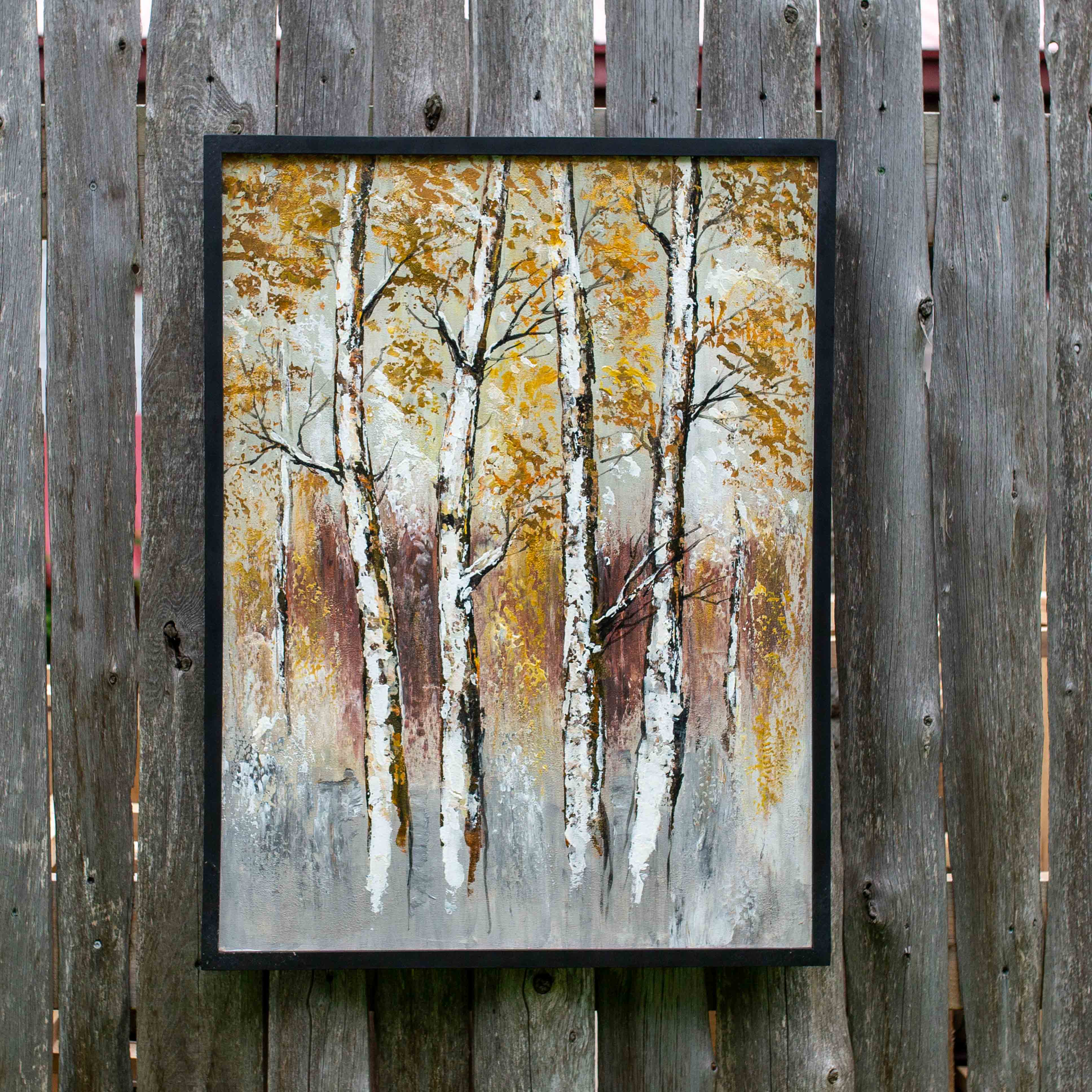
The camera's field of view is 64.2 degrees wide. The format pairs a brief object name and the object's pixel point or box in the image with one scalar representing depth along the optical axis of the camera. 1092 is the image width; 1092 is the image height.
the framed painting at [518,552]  1.34
